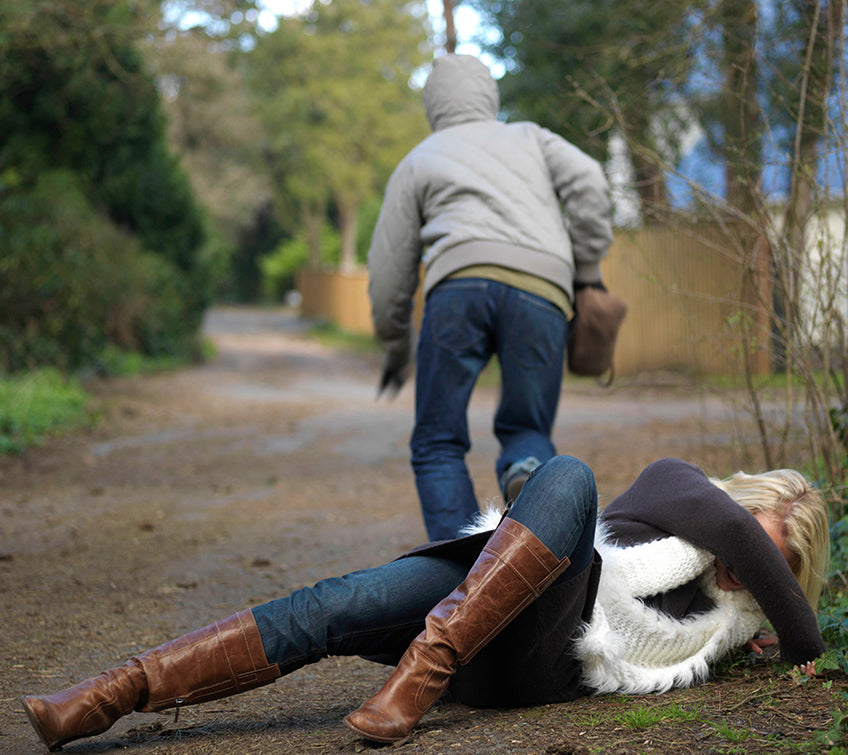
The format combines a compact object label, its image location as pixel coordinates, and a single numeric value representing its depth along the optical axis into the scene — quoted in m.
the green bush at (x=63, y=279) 10.90
